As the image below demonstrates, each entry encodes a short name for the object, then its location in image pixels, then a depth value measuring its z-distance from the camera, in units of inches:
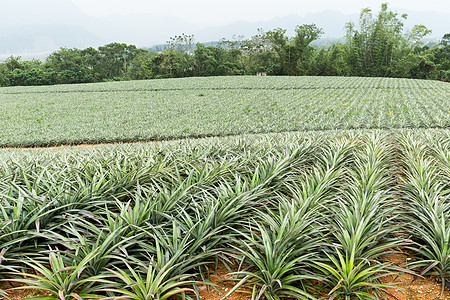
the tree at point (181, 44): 2031.3
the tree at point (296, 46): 1720.0
